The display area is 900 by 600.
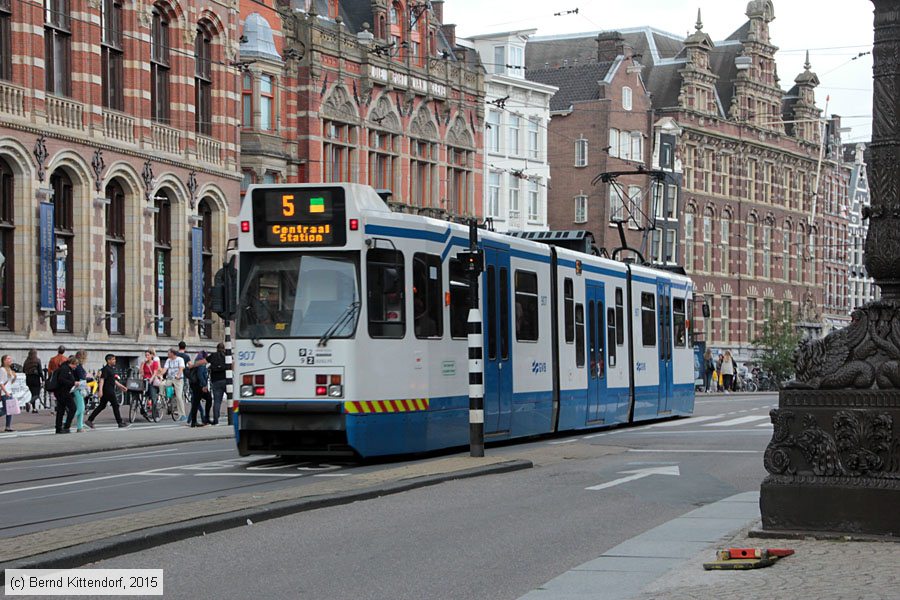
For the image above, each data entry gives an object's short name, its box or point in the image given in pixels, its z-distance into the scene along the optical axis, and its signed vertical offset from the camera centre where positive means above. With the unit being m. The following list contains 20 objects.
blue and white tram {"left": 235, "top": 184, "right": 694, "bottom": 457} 18.86 +0.59
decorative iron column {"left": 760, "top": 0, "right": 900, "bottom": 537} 11.11 -0.28
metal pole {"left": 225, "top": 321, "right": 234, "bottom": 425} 32.03 +0.14
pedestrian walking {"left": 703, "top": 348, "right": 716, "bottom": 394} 68.12 +0.09
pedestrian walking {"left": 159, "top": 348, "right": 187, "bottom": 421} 36.12 +0.06
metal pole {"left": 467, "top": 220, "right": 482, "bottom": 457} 19.86 +0.14
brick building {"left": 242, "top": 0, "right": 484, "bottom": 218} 51.62 +9.30
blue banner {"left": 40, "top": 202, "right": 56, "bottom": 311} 37.88 +2.90
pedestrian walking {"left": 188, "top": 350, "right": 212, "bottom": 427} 31.89 -0.13
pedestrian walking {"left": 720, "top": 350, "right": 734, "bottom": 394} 69.56 -0.06
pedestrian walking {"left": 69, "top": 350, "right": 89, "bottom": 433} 29.17 -0.13
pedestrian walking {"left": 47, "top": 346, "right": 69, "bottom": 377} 33.25 +0.41
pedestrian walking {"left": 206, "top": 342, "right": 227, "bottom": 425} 32.31 +0.02
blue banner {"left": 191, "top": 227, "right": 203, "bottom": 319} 44.78 +2.95
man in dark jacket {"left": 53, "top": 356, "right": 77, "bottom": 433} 28.55 -0.24
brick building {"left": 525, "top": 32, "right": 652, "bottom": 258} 75.69 +11.08
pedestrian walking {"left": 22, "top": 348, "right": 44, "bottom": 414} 34.94 +0.11
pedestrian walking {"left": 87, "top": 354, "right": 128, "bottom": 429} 30.75 -0.10
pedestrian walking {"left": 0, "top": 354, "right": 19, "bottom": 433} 30.20 -0.29
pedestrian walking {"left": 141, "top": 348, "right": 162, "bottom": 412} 34.66 +0.08
